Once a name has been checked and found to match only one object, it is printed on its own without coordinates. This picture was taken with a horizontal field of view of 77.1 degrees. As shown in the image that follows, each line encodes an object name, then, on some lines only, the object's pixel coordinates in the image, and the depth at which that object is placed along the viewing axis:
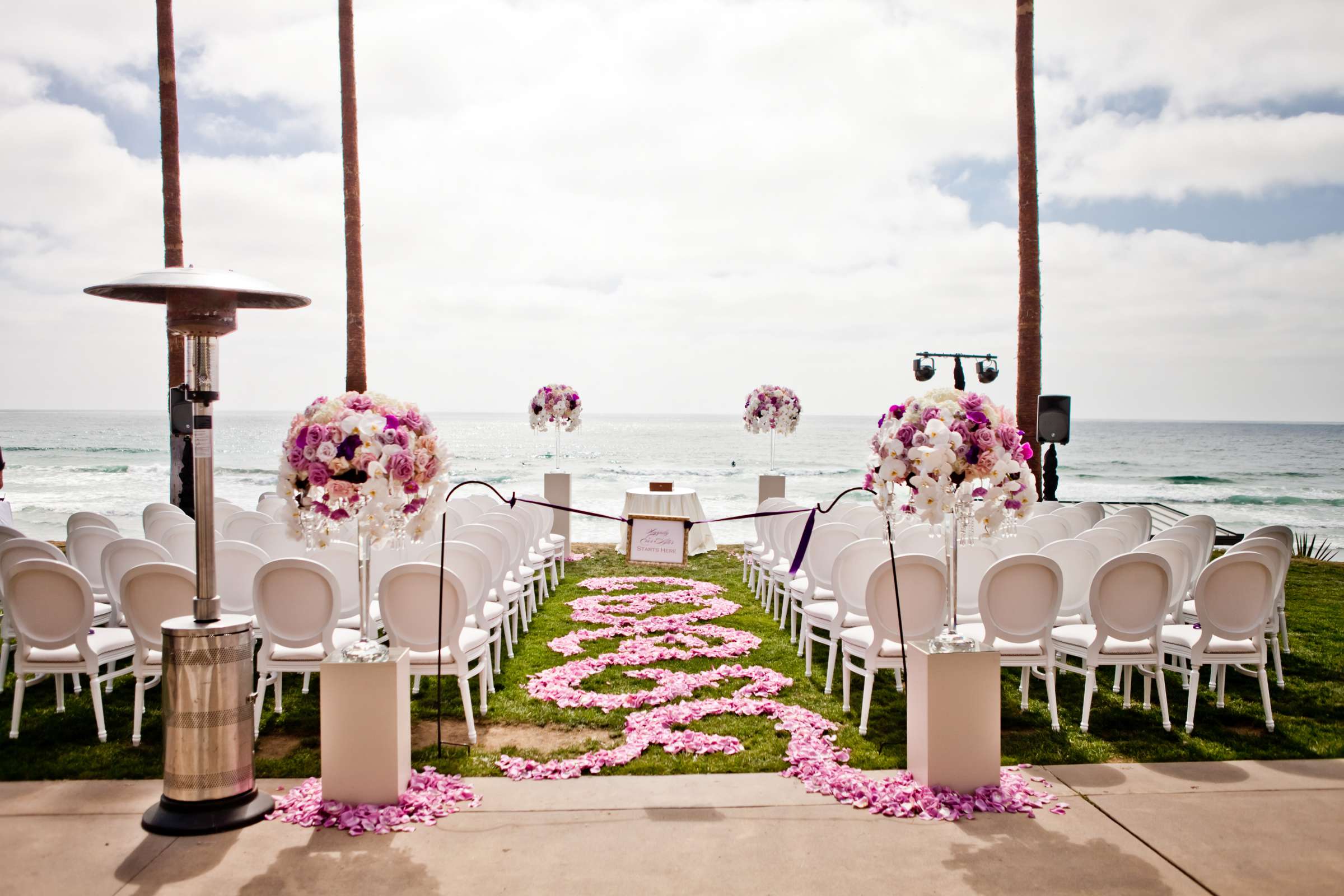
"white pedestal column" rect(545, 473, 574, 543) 10.81
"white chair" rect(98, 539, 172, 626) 4.86
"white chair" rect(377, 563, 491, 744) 4.23
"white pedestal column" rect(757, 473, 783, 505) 11.92
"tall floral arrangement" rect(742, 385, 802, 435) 12.47
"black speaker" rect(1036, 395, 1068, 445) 10.21
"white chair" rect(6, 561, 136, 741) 4.12
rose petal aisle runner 3.44
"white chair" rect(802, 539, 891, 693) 4.99
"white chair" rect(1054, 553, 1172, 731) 4.34
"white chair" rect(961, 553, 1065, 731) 4.35
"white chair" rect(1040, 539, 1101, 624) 5.12
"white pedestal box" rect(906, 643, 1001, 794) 3.49
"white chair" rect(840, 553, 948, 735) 4.36
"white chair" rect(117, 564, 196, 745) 4.17
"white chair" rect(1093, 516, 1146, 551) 5.92
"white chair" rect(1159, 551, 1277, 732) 4.29
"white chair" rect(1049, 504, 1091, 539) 7.27
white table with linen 10.66
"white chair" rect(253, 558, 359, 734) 4.25
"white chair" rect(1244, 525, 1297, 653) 5.47
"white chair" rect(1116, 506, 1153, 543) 6.79
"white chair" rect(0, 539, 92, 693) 4.48
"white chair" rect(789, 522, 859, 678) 5.68
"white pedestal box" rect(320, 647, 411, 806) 3.34
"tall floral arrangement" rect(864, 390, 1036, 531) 3.35
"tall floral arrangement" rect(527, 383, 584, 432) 12.18
